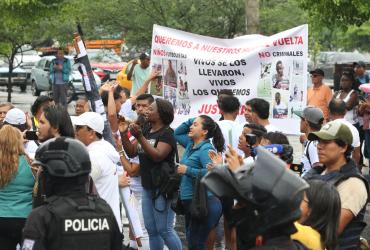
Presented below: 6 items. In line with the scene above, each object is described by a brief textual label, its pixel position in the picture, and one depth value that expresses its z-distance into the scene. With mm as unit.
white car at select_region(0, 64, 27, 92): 37375
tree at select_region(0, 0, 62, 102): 20000
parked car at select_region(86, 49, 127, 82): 32594
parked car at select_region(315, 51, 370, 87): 38125
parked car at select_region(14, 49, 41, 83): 38594
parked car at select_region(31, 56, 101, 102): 31556
